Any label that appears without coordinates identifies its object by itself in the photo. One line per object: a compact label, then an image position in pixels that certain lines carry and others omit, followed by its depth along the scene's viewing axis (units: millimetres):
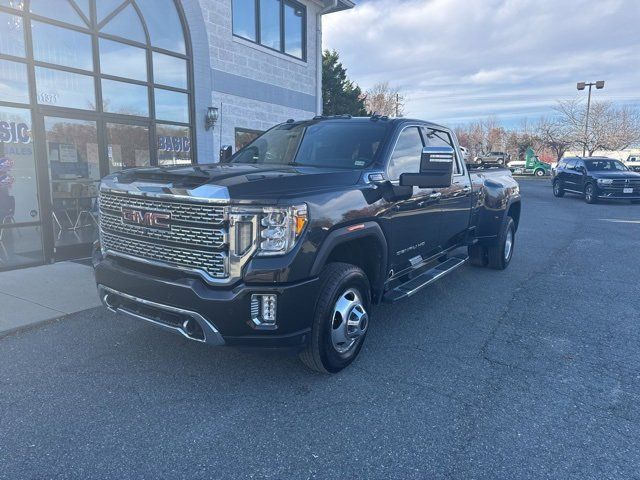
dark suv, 17312
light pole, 37625
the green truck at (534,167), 44719
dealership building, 6863
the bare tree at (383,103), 50781
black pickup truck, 2957
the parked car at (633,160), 47625
